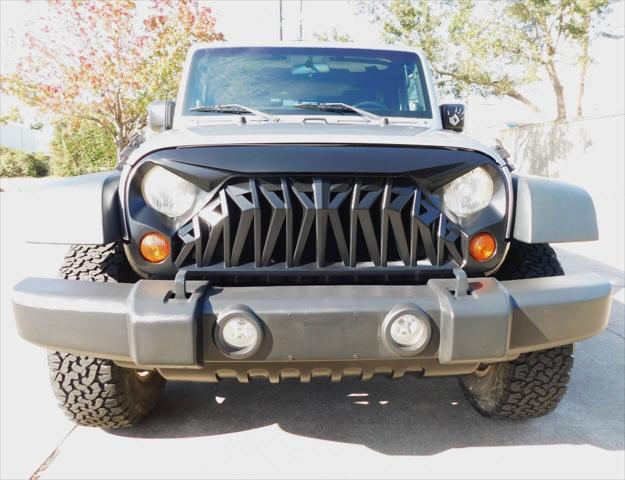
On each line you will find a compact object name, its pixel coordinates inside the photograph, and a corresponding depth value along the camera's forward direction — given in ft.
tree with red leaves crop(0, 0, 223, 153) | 43.78
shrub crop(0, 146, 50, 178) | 69.92
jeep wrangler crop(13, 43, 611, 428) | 5.37
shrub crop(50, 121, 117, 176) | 64.64
